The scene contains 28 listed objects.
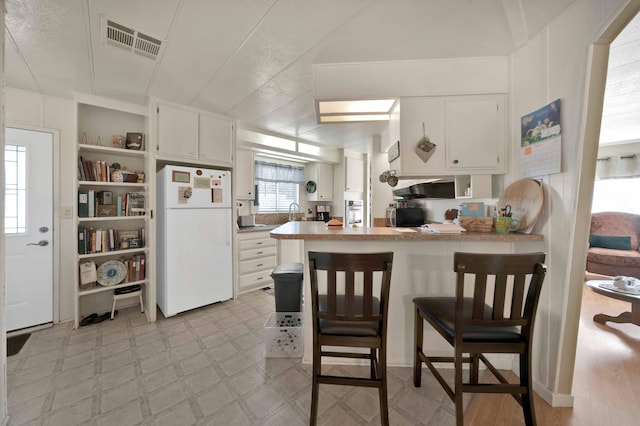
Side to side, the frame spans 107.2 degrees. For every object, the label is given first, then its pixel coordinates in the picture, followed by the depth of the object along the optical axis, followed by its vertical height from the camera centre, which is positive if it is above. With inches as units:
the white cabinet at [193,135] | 103.7 +35.6
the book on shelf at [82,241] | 95.0 -13.0
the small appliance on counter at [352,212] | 197.0 -0.5
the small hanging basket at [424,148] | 75.7 +20.7
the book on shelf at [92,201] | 96.7 +3.3
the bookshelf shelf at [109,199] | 96.3 +4.3
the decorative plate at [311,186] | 192.1 +20.0
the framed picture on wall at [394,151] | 78.0 +21.0
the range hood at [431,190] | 99.7 +10.5
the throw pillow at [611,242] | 151.8 -18.5
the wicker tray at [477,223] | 67.4 -3.1
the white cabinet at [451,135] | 73.5 +24.6
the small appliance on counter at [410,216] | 127.2 -2.2
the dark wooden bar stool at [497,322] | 42.7 -21.2
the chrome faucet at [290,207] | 180.4 +2.6
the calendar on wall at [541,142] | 56.7 +18.5
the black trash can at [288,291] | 85.3 -29.1
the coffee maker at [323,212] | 198.1 -1.2
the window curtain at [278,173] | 168.6 +29.0
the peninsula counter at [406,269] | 68.3 -16.9
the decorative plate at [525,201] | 60.3 +3.3
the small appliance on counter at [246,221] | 143.3 -6.5
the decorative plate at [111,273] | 99.4 -27.2
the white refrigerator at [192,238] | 101.0 -13.0
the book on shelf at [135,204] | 105.7 +2.5
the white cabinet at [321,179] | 190.5 +26.1
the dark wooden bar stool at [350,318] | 45.3 -21.8
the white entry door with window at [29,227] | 90.2 -7.5
